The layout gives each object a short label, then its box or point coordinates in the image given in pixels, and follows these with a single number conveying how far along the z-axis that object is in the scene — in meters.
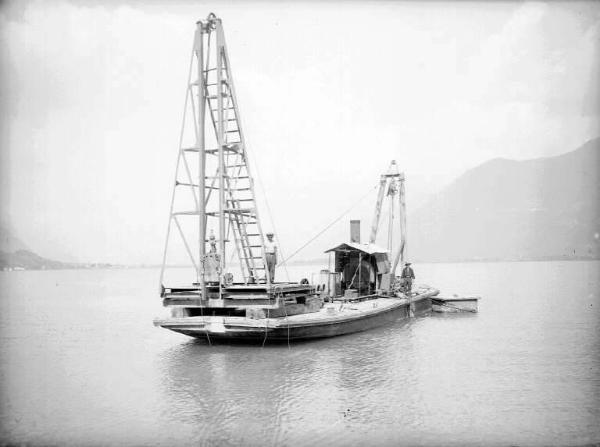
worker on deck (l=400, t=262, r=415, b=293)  26.88
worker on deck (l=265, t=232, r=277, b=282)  19.15
